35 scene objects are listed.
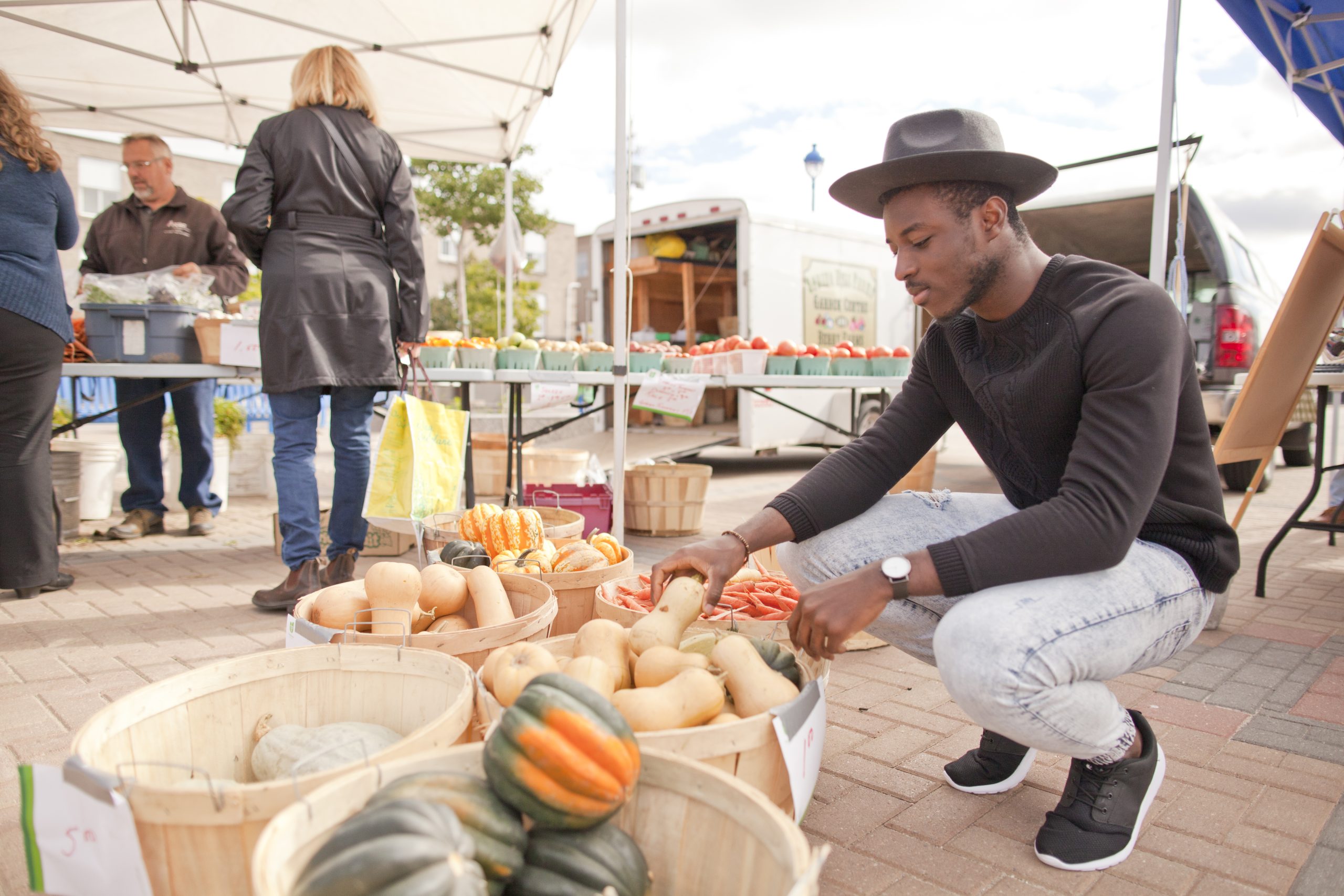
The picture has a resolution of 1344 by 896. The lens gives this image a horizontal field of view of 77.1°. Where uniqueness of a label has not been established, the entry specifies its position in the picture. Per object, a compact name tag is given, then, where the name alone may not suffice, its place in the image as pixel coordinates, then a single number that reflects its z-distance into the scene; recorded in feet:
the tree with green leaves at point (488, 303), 81.56
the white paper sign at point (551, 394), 17.54
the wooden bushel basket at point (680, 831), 3.98
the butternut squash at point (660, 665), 6.38
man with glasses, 17.63
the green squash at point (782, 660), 6.75
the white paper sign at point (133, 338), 15.24
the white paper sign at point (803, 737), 5.70
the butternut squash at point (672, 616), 6.89
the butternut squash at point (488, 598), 8.48
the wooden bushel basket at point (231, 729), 4.48
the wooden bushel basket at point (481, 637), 7.52
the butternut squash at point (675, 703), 5.65
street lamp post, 53.98
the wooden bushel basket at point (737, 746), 5.33
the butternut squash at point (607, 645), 6.68
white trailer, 31.09
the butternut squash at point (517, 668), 5.86
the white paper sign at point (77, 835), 4.47
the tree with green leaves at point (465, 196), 69.05
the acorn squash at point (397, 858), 3.60
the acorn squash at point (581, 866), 4.30
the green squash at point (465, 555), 10.66
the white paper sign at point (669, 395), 17.56
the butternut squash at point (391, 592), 7.99
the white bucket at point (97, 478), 20.56
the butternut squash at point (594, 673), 5.96
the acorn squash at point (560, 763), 4.37
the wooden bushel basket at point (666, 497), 19.72
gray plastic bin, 15.17
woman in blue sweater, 11.94
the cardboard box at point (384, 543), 17.56
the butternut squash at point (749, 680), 6.16
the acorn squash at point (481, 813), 4.25
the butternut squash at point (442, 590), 8.62
